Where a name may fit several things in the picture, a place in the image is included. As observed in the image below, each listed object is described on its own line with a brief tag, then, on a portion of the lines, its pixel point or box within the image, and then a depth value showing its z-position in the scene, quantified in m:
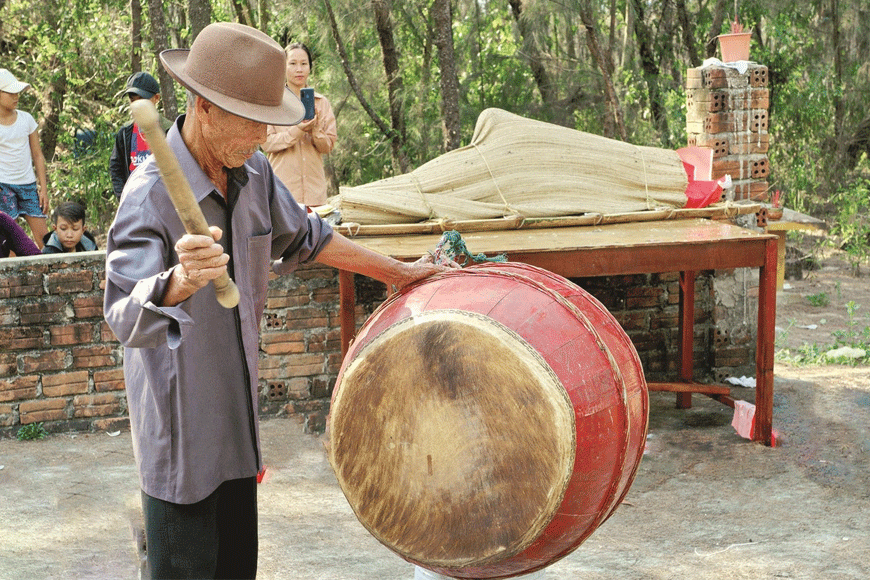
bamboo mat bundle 5.38
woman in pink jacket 5.91
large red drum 2.55
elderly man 2.33
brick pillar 6.16
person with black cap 6.07
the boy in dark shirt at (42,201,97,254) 5.68
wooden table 4.77
